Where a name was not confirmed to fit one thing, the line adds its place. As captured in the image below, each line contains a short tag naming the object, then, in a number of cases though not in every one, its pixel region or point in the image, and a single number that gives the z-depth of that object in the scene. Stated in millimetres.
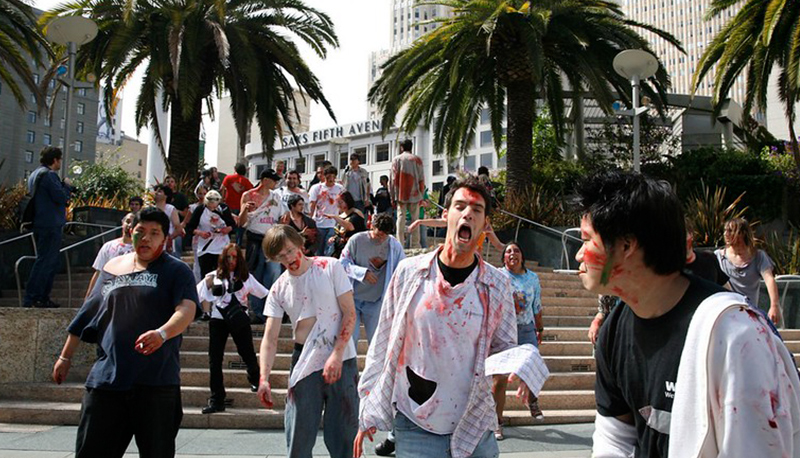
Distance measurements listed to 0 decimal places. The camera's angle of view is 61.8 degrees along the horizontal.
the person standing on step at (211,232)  8898
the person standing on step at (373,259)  6262
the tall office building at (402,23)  144125
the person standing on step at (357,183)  12562
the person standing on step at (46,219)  8094
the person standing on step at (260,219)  9242
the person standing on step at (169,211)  9406
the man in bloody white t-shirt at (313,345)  3838
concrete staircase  6723
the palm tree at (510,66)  14641
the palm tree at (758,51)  13953
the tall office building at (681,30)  136500
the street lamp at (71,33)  10102
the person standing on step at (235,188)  11766
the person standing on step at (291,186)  10828
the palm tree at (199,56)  14570
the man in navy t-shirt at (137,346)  3516
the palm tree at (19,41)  14000
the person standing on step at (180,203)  11398
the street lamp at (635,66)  9492
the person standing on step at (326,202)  10688
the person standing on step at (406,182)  11117
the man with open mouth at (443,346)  2883
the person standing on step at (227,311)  6770
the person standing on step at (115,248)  7215
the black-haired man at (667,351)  1367
